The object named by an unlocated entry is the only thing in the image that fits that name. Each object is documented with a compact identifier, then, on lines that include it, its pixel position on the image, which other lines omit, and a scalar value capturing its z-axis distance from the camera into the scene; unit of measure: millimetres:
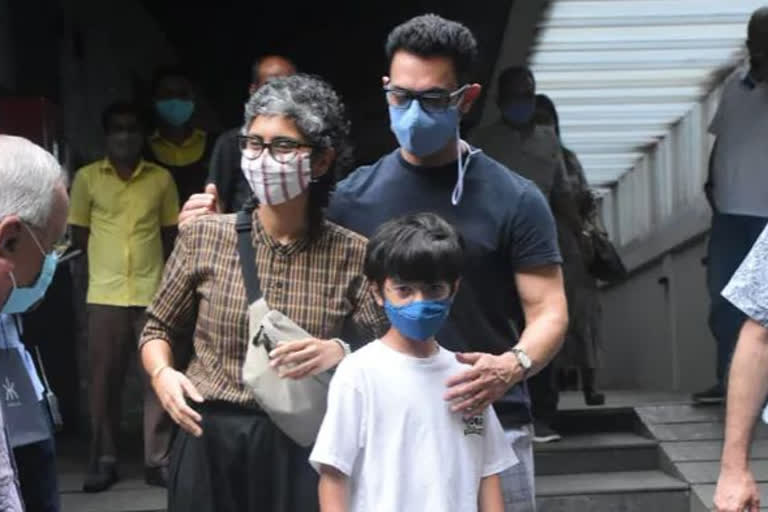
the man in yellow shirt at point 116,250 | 10703
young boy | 5125
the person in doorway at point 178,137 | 11020
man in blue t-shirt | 5485
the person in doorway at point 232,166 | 8105
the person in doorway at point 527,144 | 11200
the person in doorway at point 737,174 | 11200
